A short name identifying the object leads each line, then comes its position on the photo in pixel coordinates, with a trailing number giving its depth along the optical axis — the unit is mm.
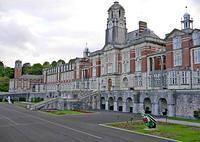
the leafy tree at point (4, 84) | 148550
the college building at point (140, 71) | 43719
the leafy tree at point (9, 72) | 163850
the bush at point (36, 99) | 95462
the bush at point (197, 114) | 36956
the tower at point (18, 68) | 146375
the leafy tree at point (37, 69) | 165812
